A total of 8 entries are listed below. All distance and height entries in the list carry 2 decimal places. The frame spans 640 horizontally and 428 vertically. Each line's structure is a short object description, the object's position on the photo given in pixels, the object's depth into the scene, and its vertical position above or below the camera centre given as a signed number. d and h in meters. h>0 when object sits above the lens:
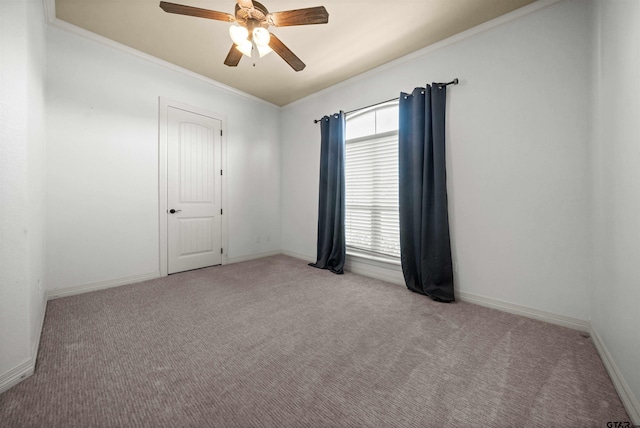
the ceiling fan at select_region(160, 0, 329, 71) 1.78 +1.50
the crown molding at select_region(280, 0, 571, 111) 2.18 +1.90
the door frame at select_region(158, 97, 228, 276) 3.27 +0.54
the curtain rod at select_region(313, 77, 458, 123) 2.60 +1.49
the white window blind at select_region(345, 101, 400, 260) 3.25 +0.45
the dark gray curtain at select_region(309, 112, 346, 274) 3.65 +0.29
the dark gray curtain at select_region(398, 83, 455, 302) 2.64 +0.22
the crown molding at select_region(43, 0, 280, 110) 2.39 +2.00
